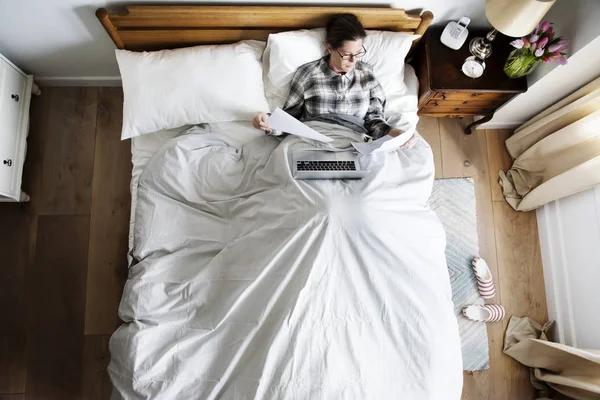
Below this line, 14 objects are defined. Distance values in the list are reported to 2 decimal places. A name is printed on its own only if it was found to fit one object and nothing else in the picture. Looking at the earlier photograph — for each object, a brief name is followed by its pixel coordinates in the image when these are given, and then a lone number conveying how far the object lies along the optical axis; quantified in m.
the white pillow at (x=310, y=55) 1.55
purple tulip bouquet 1.49
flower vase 1.57
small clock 1.66
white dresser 1.60
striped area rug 1.85
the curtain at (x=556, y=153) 1.62
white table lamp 1.25
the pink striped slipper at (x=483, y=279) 1.87
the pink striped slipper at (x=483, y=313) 1.84
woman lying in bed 1.58
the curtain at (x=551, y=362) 1.55
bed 1.20
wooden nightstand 1.66
